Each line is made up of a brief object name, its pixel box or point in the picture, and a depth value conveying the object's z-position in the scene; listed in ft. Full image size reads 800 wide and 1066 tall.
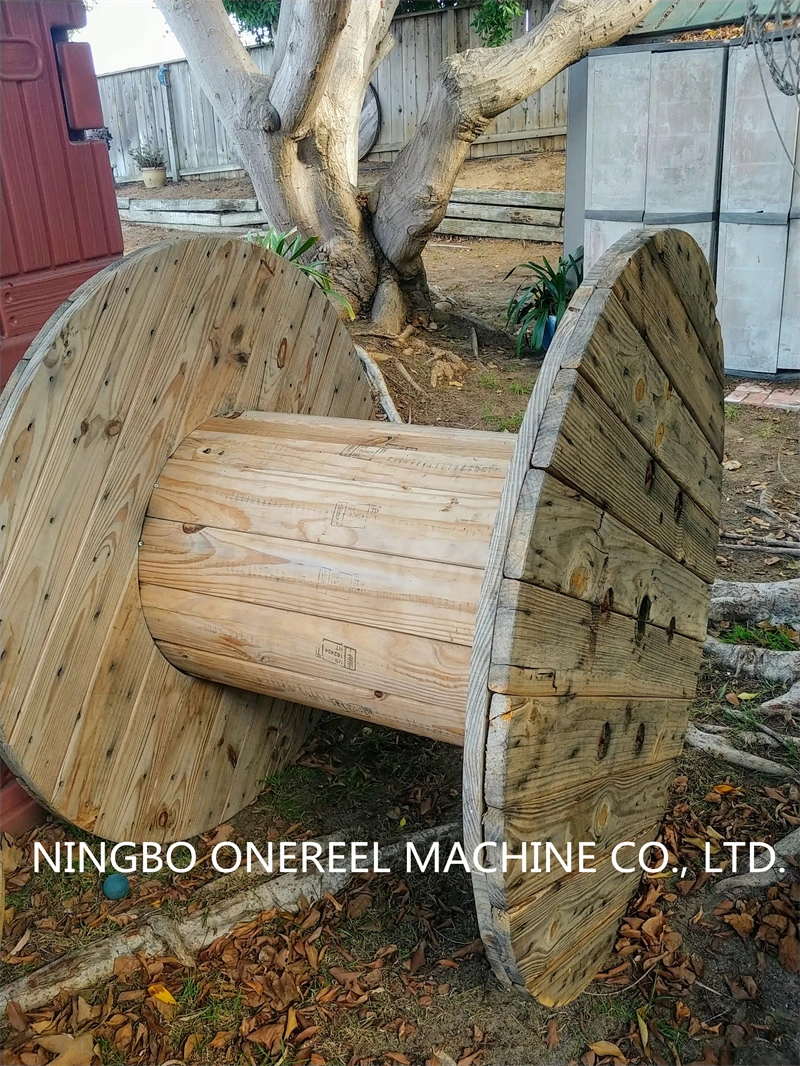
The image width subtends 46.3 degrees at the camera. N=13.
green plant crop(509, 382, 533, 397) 23.08
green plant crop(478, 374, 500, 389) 23.62
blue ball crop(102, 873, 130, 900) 8.12
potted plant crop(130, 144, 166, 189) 58.70
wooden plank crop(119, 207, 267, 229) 46.37
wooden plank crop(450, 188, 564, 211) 41.04
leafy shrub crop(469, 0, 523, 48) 46.47
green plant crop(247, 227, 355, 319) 22.76
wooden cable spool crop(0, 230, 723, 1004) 5.03
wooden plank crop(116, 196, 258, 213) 46.98
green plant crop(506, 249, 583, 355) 26.40
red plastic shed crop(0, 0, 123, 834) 8.63
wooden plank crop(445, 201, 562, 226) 41.14
